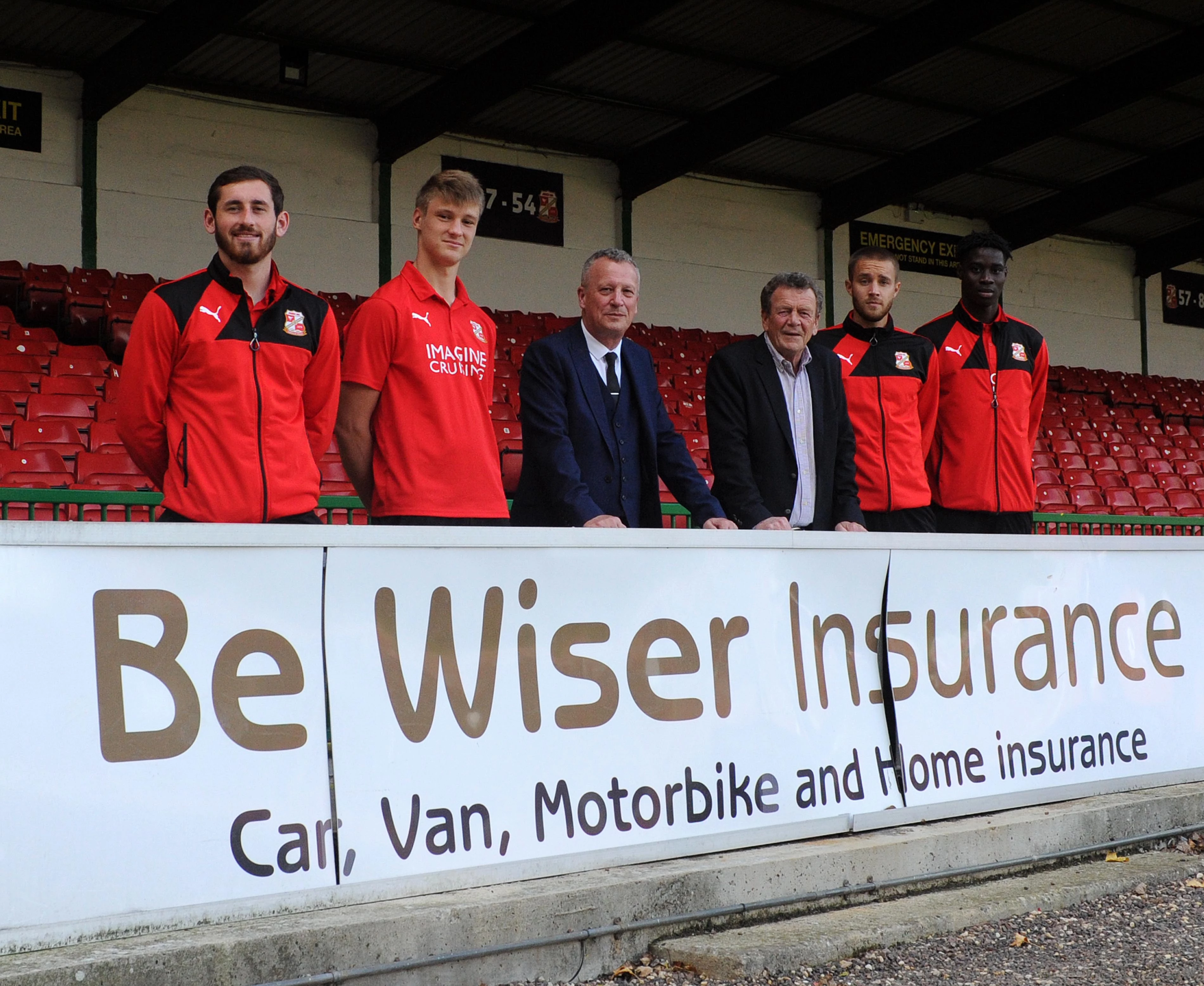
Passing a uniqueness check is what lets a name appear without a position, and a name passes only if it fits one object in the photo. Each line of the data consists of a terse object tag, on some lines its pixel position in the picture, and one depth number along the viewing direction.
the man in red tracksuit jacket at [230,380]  3.45
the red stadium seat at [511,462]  7.50
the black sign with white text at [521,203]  15.80
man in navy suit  4.07
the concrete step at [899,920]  3.10
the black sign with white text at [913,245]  19.36
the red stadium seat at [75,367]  9.71
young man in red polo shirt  3.78
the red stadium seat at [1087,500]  12.73
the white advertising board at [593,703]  2.98
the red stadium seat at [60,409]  8.66
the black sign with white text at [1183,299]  22.86
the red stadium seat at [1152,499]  13.52
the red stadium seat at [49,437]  8.05
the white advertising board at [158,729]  2.52
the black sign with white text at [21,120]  12.87
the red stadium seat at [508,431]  10.23
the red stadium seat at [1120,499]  12.98
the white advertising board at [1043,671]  4.01
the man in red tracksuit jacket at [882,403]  4.98
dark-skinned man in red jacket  5.25
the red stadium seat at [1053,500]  12.29
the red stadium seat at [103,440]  8.20
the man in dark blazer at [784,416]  4.58
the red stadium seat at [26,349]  9.85
